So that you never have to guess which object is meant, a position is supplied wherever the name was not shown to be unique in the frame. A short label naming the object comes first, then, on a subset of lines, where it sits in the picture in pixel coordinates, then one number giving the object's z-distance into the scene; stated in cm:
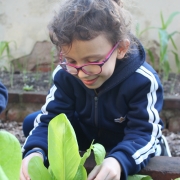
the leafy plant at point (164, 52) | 221
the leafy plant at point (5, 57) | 242
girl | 101
